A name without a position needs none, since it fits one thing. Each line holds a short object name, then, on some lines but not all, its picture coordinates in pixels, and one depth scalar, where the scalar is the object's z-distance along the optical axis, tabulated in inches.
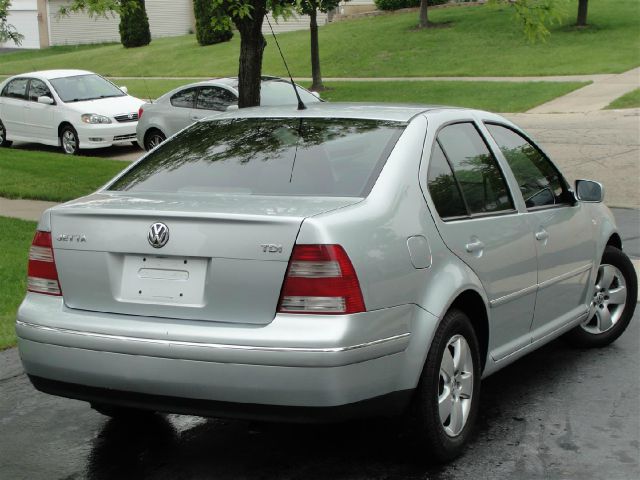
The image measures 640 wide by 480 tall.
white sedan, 791.1
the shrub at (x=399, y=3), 1785.2
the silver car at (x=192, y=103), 723.4
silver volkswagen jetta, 165.6
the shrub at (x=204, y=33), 1699.1
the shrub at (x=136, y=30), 1913.1
